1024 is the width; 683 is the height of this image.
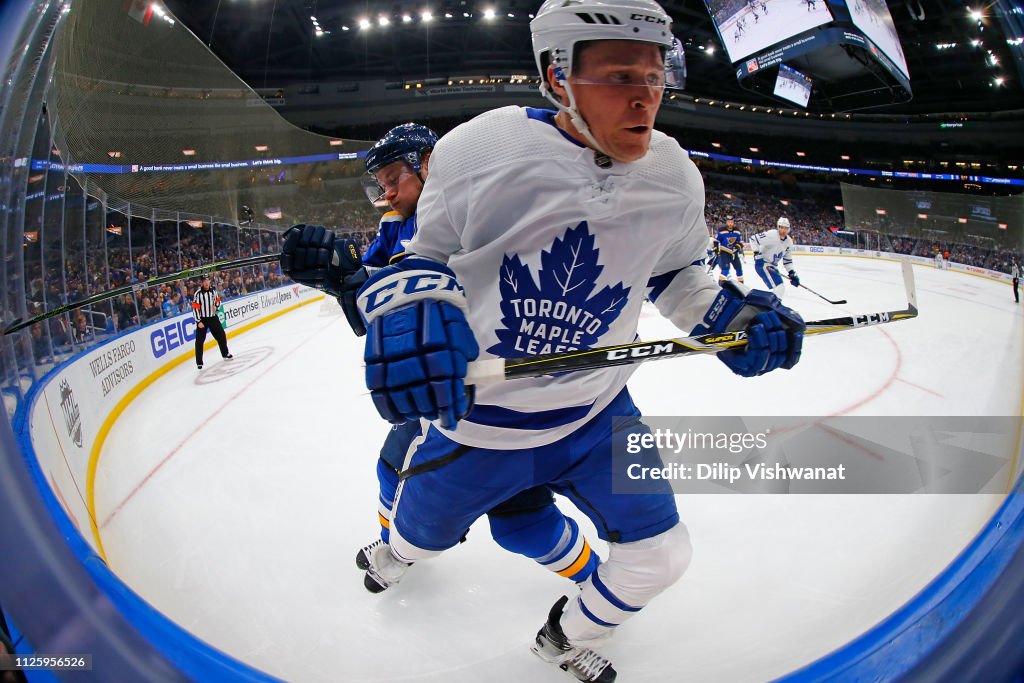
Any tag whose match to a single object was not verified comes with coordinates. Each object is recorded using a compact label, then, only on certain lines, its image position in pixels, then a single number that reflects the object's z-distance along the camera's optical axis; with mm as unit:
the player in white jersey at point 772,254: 7086
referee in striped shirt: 5047
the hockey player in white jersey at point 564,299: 950
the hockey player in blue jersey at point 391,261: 1451
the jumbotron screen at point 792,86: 7609
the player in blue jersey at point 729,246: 8087
